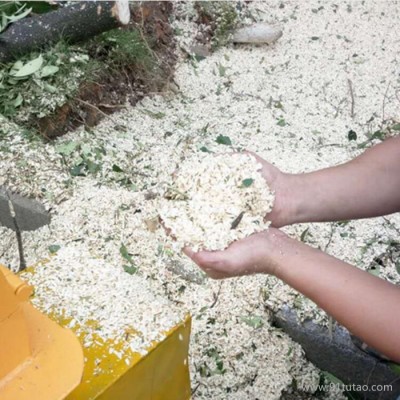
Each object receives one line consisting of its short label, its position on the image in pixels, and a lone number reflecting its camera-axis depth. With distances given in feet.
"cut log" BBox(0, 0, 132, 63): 8.29
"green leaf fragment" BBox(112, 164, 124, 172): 7.67
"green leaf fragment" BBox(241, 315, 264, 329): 6.34
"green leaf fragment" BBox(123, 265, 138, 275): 6.45
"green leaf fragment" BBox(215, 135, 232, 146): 7.46
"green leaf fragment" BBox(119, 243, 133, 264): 6.69
